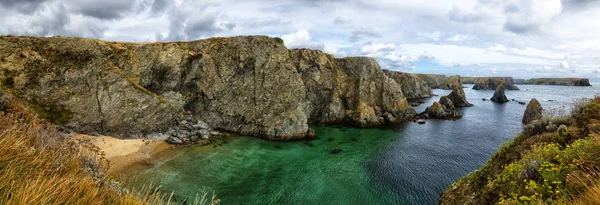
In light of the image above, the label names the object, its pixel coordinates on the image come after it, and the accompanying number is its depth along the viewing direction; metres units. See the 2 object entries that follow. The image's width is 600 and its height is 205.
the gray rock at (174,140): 34.74
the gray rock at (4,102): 13.08
